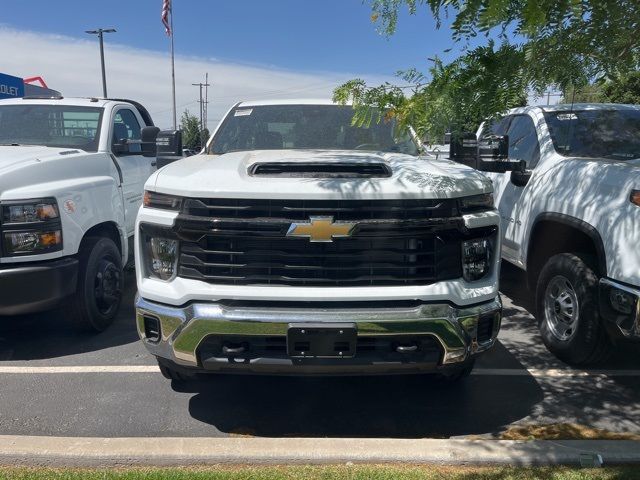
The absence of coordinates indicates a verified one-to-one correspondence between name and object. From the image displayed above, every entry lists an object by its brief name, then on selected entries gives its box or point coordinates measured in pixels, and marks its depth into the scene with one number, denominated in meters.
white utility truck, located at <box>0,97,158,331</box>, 4.20
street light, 30.35
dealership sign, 12.91
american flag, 28.49
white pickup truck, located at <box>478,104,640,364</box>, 3.53
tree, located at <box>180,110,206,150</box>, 49.12
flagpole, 36.09
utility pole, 60.43
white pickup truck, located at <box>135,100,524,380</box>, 2.99
